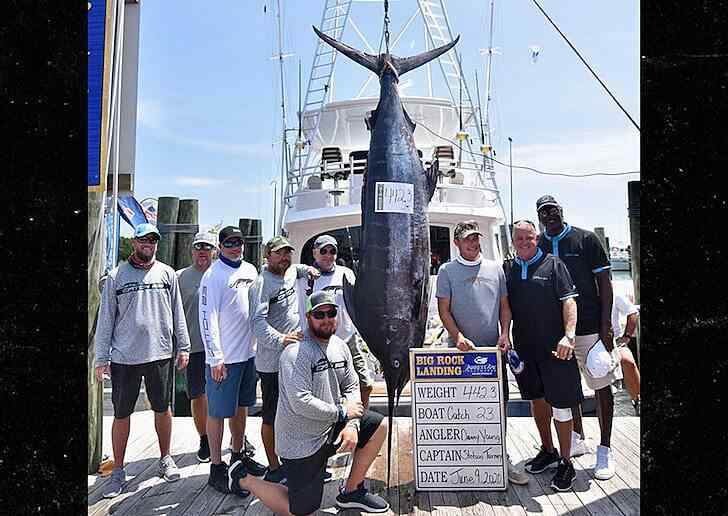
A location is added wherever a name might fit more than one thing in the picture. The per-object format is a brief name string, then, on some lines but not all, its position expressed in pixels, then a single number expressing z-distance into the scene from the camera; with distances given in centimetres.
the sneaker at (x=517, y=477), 295
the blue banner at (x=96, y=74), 285
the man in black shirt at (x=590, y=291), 304
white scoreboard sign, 286
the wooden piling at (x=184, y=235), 460
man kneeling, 238
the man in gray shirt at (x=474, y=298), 298
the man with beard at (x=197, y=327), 349
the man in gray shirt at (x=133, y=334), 293
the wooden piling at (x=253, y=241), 545
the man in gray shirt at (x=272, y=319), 285
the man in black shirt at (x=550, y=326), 290
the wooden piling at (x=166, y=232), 457
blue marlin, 268
